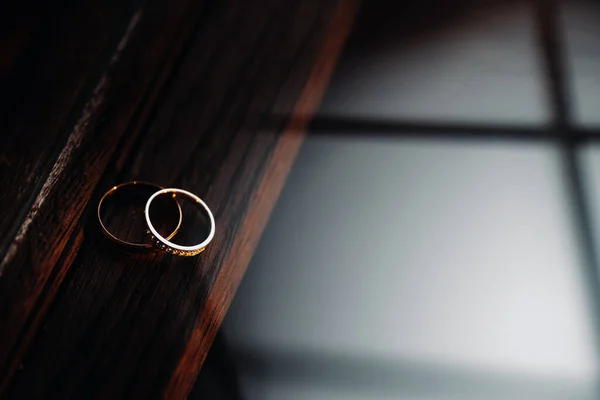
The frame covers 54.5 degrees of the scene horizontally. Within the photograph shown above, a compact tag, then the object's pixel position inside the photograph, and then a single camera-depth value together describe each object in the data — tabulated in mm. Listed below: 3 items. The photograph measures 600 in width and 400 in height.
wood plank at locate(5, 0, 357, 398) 308
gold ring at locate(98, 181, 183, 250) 336
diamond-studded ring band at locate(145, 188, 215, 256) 344
